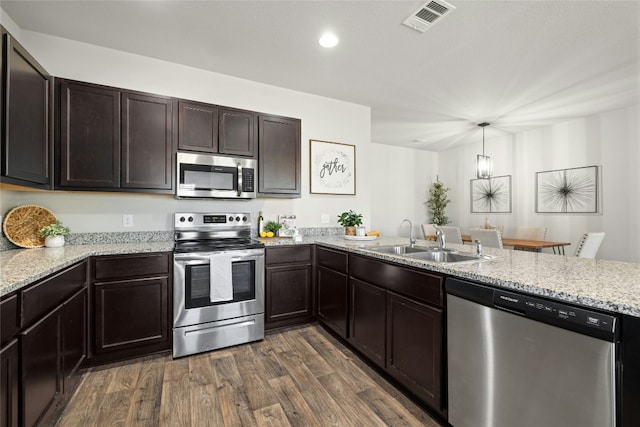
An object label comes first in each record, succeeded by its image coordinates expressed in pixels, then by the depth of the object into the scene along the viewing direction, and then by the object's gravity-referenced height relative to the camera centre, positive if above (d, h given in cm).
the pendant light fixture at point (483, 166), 423 +70
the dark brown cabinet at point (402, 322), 163 -74
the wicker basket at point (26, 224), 215 -8
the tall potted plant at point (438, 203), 659 +24
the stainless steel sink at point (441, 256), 209 -33
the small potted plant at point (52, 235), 228 -17
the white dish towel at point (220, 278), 245 -56
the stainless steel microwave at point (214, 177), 265 +36
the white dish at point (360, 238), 310 -27
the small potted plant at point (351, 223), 329 -11
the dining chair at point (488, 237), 354 -31
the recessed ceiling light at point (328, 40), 239 +149
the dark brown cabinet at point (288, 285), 280 -73
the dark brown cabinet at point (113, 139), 229 +63
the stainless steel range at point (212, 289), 238 -67
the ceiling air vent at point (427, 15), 203 +149
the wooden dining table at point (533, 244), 389 -43
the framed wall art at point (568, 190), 436 +37
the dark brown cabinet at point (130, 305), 216 -73
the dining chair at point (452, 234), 409 -31
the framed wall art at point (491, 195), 551 +38
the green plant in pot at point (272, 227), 328 -16
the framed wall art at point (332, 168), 362 +60
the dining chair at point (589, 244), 312 -35
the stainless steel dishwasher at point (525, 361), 100 -61
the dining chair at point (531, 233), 468 -34
